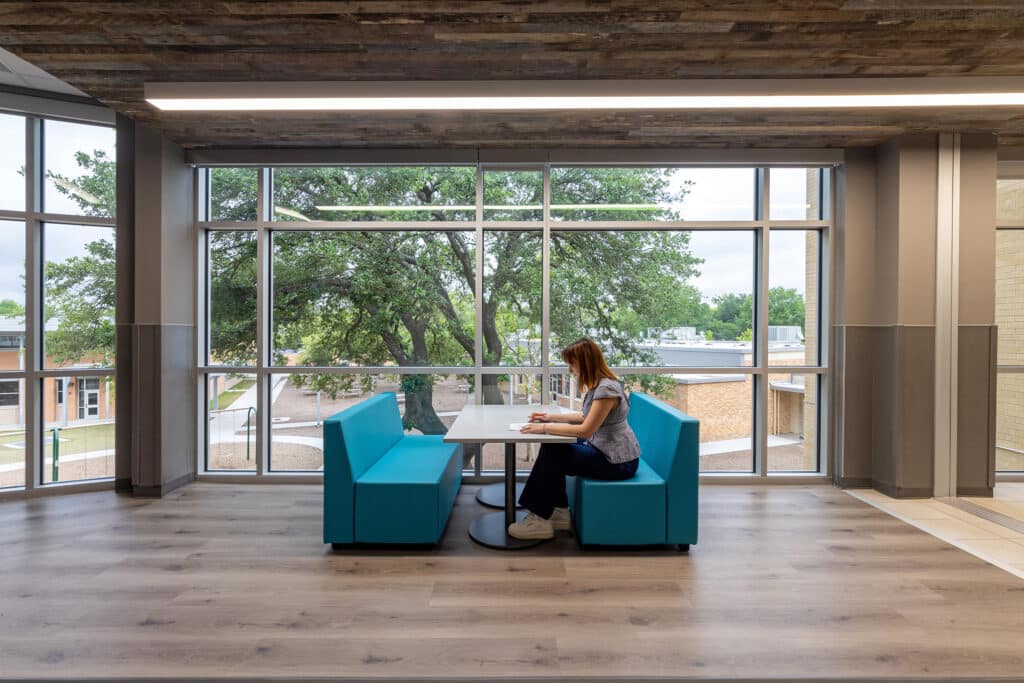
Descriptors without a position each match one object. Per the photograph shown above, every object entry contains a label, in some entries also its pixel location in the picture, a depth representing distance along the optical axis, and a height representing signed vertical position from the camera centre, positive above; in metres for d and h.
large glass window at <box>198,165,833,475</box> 4.92 +0.33
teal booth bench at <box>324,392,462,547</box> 3.33 -1.04
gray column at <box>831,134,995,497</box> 4.45 +0.19
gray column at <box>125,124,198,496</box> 4.52 +0.10
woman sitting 3.39 -0.73
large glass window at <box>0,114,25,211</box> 4.45 +1.39
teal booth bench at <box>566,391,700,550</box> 3.34 -1.08
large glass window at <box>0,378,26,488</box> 4.45 -0.83
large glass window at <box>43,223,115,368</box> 4.61 +0.32
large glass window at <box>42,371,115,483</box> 4.61 -0.85
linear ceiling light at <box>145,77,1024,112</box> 3.21 +1.47
